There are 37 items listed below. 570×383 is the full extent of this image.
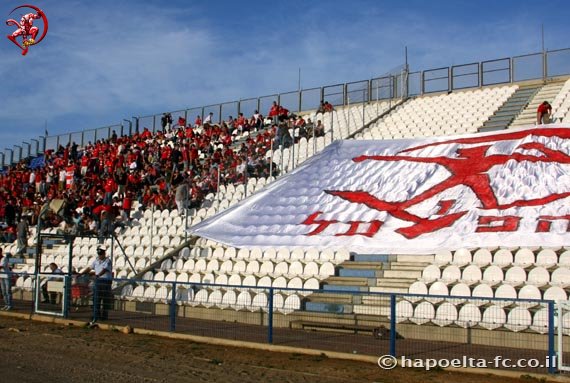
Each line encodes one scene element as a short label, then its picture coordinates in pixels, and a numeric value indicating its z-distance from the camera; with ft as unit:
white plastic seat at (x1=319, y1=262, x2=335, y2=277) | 49.60
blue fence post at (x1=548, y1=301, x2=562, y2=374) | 28.46
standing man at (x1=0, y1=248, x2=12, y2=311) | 55.72
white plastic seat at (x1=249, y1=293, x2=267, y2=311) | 41.36
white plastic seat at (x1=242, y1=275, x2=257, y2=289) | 50.65
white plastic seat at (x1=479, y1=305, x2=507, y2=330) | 33.68
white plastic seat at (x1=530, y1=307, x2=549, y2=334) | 30.01
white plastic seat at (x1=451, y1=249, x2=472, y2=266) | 44.66
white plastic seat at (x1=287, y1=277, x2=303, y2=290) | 47.70
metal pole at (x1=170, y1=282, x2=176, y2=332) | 42.60
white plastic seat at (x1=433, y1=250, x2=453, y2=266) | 45.52
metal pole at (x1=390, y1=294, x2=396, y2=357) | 32.87
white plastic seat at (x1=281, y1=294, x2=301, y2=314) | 42.39
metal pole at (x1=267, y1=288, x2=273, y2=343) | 37.70
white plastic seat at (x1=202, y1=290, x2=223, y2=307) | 44.42
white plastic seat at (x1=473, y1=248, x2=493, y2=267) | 43.62
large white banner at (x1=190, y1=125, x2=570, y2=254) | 46.19
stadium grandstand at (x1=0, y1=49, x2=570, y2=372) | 37.60
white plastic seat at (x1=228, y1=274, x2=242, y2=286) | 51.60
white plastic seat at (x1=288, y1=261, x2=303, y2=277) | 50.98
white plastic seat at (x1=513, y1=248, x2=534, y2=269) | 41.95
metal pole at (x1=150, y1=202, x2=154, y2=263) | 62.14
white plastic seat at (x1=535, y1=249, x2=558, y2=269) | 41.14
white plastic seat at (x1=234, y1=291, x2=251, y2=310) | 43.16
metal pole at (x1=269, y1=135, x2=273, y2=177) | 67.91
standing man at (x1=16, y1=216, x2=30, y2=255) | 78.84
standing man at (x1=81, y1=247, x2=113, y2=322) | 46.65
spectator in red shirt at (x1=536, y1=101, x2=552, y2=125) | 60.70
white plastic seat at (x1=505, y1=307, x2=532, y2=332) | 32.32
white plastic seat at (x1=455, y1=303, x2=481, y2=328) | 35.12
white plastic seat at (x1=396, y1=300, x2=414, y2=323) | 35.99
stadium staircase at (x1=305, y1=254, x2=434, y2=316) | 42.68
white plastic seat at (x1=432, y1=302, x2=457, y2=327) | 36.35
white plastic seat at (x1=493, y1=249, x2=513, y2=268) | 42.78
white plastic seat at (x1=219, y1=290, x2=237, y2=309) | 44.29
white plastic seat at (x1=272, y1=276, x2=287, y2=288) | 48.80
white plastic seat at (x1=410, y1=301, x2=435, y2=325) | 36.37
